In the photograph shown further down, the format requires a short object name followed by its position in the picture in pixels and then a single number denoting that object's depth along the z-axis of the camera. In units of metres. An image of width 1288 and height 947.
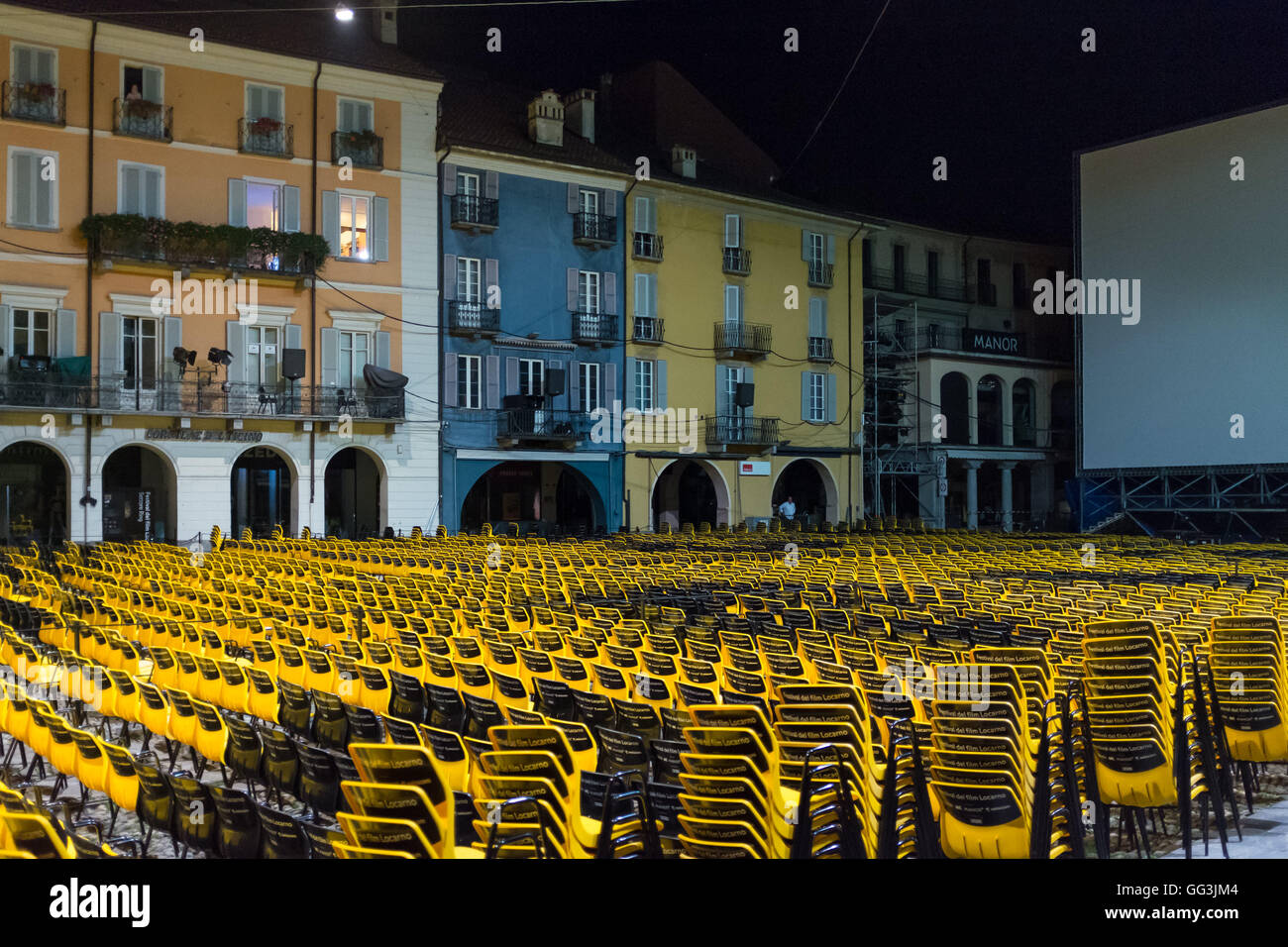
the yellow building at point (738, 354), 34.69
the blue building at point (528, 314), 31.48
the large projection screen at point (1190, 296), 29.67
